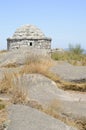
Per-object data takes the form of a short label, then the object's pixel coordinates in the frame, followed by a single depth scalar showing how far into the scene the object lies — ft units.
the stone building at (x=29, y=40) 104.88
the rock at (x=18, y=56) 41.98
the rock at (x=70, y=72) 33.60
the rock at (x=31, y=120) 17.35
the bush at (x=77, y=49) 89.41
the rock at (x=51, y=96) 22.71
